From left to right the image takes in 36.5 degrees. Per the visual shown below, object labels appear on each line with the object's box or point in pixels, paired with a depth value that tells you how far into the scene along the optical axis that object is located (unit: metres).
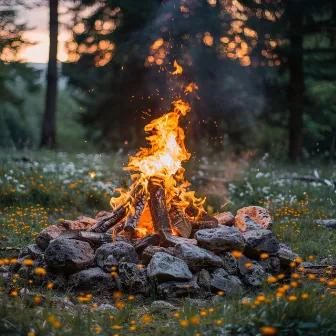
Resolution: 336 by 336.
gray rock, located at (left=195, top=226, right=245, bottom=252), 5.66
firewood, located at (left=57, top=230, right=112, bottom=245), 5.86
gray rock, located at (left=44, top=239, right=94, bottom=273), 5.38
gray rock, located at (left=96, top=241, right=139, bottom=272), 5.45
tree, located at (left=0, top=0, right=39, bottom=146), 15.91
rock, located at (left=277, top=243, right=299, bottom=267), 5.95
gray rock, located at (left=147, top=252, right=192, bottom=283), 5.16
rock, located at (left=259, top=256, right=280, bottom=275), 5.87
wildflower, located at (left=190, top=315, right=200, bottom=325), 3.34
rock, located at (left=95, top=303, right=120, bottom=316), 4.45
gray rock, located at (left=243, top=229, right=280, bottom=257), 5.90
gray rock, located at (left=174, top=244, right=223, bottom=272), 5.44
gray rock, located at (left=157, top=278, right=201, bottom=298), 5.13
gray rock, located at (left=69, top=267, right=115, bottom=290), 5.31
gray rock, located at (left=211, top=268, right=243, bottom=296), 5.20
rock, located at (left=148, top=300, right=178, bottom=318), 4.62
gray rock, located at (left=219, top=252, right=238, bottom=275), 5.62
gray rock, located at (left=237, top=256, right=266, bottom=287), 5.49
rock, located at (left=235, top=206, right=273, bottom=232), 6.53
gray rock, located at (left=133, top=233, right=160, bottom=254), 5.80
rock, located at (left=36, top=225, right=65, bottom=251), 5.96
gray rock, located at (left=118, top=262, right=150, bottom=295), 5.20
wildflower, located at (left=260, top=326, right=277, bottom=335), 3.18
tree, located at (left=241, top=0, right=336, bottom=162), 14.82
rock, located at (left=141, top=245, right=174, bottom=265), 5.55
